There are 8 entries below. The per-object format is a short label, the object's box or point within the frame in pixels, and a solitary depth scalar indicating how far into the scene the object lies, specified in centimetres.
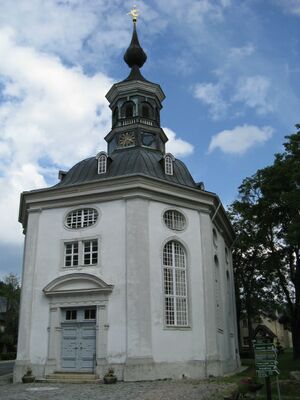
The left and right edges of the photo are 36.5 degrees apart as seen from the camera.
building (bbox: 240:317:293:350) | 5316
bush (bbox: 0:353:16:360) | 4750
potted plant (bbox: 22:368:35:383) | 1828
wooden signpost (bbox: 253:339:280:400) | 1020
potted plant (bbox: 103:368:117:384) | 1725
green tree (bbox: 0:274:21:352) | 5578
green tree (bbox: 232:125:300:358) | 2283
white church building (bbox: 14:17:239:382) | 1878
